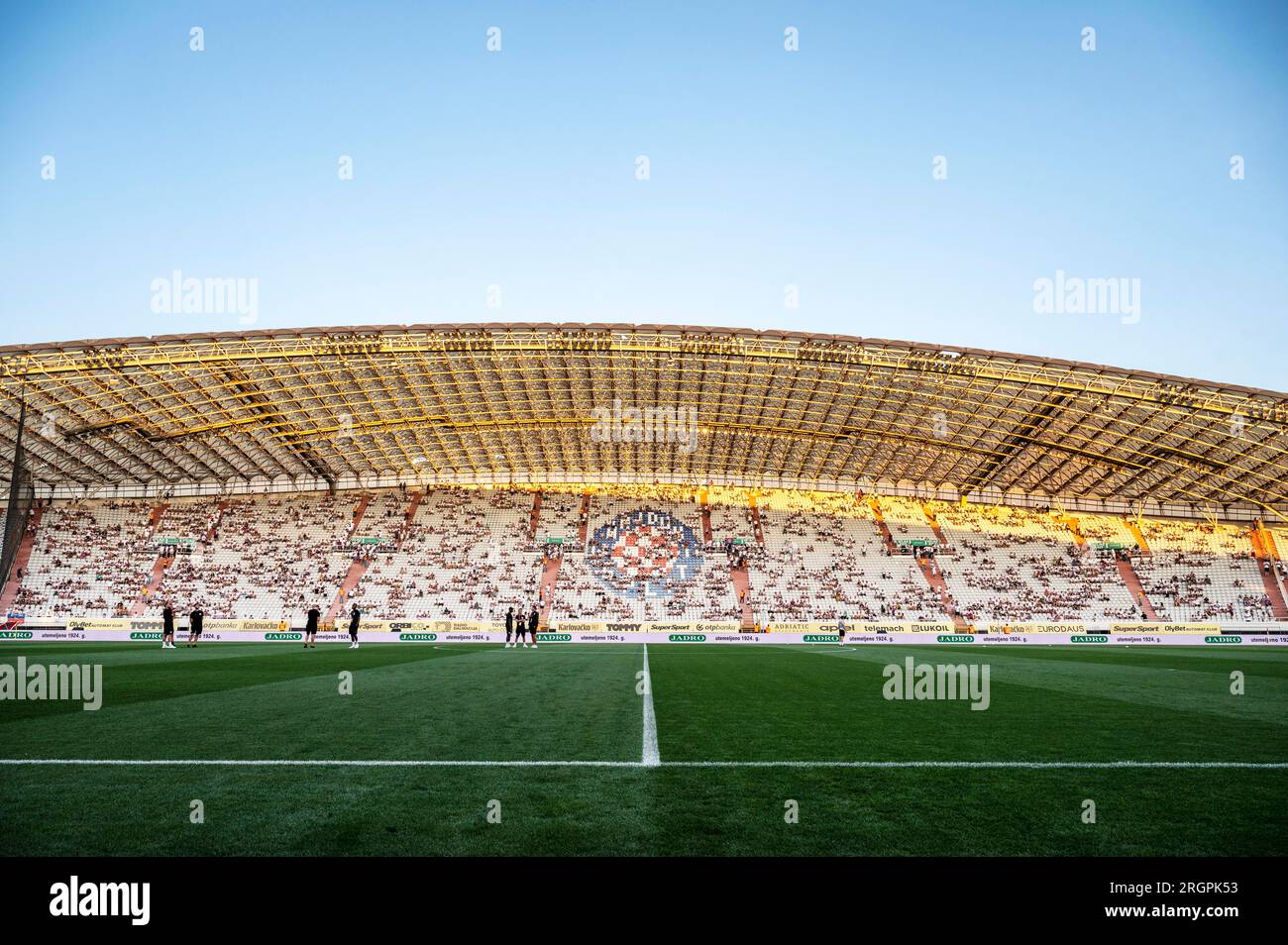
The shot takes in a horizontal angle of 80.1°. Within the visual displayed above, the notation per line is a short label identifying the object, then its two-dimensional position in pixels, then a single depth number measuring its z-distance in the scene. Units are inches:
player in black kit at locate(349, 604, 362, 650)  1088.5
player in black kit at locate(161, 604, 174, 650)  1041.1
